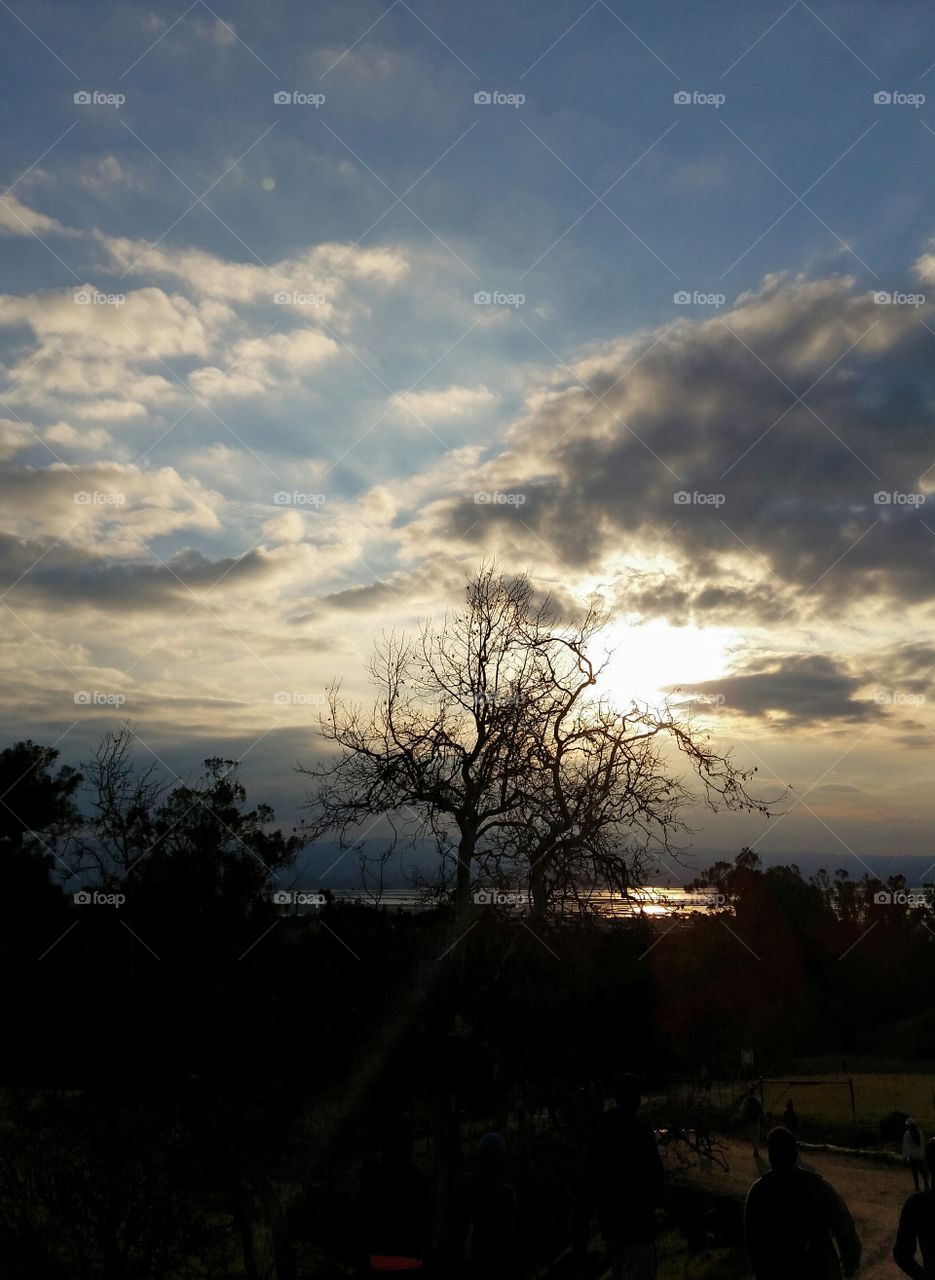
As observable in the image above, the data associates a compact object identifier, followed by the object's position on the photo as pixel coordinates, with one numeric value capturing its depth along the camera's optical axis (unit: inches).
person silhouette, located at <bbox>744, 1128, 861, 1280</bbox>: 207.6
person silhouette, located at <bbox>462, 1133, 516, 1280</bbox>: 225.0
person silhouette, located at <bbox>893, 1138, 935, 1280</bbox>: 213.6
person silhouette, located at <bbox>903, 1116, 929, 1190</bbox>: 641.6
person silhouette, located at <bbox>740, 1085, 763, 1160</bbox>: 792.9
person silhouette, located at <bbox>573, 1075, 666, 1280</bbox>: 243.4
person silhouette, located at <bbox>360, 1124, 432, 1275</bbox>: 213.9
